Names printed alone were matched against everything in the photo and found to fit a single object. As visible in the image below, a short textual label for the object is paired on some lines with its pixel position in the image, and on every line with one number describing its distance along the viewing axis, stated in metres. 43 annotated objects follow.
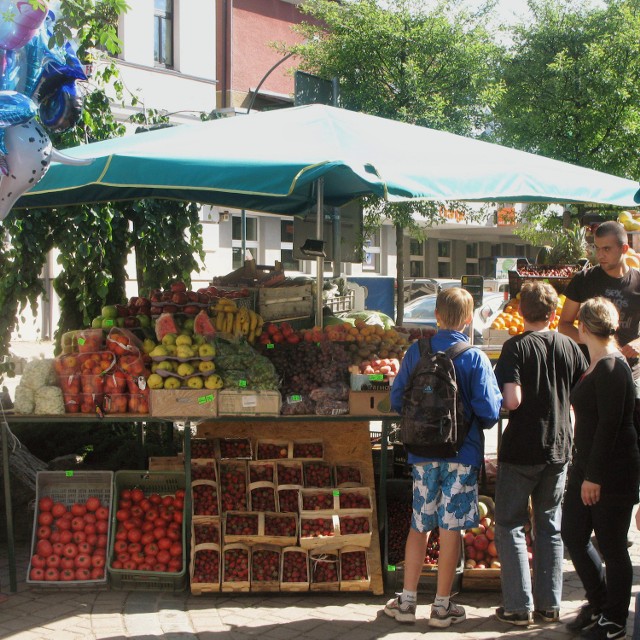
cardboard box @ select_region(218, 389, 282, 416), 5.28
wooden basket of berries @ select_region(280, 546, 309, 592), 5.14
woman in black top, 4.12
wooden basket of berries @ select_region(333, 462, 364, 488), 5.62
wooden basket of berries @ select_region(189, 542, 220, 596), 5.14
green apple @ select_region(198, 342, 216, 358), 5.41
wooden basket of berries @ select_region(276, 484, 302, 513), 5.53
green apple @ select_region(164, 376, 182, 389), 5.28
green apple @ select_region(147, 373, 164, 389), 5.27
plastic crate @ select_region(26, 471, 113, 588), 5.65
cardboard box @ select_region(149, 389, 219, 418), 5.23
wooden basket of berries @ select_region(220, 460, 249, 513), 5.51
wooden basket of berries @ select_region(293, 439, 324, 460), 5.76
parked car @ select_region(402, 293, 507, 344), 15.17
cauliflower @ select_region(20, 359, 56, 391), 5.34
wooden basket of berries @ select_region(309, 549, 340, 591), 5.15
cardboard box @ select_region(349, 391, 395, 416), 5.33
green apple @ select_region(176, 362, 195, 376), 5.31
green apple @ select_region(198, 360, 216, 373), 5.36
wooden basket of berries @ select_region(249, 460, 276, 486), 5.65
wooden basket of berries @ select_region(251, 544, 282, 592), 5.14
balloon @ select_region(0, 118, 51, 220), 4.67
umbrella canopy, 4.66
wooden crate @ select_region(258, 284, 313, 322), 6.95
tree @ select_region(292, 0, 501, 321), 14.63
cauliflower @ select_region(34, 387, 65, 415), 5.27
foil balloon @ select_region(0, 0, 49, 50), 4.61
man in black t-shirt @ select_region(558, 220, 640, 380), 5.33
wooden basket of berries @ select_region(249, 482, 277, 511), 5.54
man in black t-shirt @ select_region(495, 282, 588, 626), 4.54
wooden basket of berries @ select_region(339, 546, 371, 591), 5.13
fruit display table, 5.24
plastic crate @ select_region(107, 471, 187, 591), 5.23
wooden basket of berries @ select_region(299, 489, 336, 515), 5.34
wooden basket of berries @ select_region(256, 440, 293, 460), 5.79
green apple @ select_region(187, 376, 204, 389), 5.28
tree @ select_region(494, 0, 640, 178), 16.19
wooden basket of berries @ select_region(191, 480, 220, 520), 5.43
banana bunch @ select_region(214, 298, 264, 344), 6.14
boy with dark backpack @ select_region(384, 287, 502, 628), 4.41
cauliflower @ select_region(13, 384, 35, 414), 5.29
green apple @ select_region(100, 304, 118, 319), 6.34
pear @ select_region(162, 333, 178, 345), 5.51
